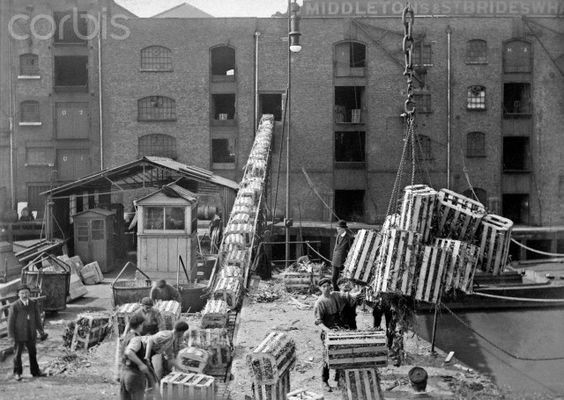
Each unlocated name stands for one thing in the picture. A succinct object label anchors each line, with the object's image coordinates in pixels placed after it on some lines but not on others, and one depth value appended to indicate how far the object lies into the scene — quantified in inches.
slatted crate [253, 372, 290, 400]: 355.3
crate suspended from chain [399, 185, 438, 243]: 515.8
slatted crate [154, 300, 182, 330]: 506.9
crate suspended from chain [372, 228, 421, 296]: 466.0
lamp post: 751.1
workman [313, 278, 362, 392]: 411.8
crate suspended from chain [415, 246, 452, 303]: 473.4
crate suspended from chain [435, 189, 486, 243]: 541.0
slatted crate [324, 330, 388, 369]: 365.1
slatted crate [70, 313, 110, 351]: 533.6
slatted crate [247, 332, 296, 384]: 352.2
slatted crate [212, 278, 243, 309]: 604.1
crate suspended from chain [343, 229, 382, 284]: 486.9
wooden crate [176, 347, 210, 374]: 379.6
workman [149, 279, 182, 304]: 561.5
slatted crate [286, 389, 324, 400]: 341.4
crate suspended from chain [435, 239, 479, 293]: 484.1
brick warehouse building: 1449.3
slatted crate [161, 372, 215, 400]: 333.4
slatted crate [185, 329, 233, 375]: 419.5
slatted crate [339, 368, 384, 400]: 365.7
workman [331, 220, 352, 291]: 609.3
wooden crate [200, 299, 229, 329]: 520.4
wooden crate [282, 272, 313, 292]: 708.0
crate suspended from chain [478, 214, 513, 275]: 538.9
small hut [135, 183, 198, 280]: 792.3
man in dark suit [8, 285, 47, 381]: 447.5
